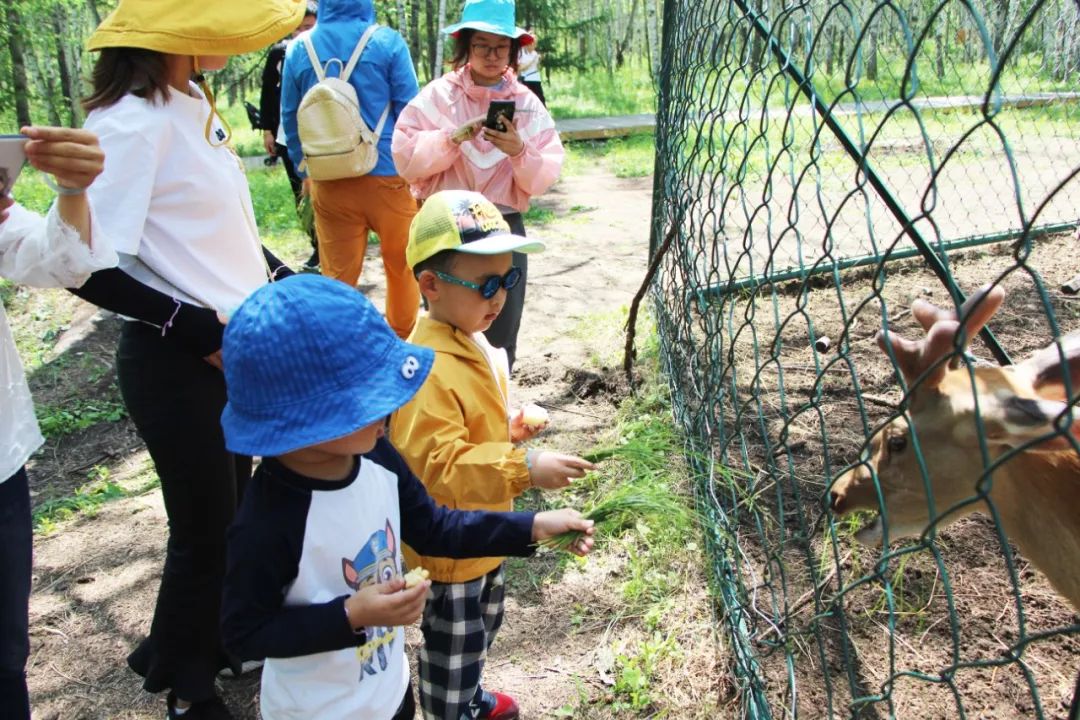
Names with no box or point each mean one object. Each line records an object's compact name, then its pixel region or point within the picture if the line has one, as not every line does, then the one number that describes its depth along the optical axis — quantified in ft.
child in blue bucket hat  4.39
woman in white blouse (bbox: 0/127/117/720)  5.75
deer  6.16
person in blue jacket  13.91
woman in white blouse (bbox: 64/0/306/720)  6.34
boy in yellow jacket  6.20
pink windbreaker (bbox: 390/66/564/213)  10.92
